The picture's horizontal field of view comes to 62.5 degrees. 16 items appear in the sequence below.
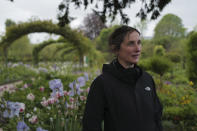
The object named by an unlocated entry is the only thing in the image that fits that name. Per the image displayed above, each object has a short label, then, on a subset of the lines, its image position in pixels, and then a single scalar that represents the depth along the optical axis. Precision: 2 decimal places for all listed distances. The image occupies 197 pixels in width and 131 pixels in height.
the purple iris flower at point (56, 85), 1.49
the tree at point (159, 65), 6.04
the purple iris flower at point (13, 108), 1.25
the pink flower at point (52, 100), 1.56
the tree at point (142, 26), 26.75
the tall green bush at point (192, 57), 6.66
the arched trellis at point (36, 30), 7.10
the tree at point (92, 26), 35.69
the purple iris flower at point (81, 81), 1.68
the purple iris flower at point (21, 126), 1.10
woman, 1.12
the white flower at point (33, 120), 1.40
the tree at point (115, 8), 2.23
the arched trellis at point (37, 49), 11.30
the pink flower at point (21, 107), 1.28
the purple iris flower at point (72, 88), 1.59
